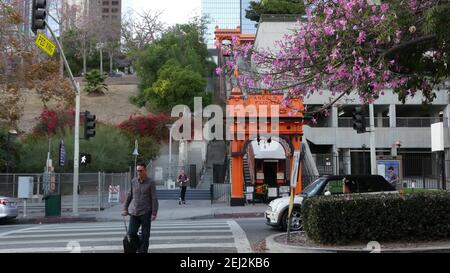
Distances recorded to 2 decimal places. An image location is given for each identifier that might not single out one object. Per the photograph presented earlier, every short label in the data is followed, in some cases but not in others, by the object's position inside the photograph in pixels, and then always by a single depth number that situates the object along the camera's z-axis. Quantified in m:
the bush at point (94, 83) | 68.00
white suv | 14.23
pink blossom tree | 9.98
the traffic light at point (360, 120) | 21.09
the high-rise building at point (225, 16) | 71.62
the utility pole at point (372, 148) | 22.45
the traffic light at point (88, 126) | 22.34
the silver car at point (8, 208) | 19.56
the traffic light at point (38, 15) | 15.87
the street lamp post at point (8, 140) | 30.54
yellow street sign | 18.39
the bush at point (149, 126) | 48.56
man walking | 9.59
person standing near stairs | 27.84
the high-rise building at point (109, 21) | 80.73
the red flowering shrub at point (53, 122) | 44.49
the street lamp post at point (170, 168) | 39.60
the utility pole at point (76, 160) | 22.16
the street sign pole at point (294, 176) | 11.85
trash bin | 22.47
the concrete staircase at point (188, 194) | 31.88
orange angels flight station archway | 25.25
